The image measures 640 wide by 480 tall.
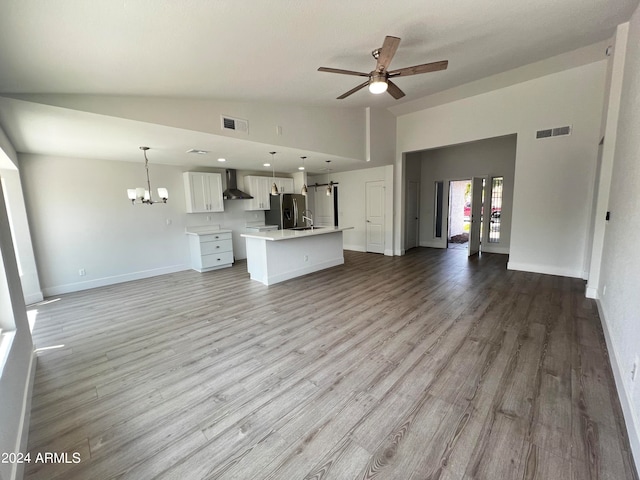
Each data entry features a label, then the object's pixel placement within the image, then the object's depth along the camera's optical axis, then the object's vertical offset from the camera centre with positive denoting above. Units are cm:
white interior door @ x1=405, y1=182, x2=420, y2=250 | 780 -41
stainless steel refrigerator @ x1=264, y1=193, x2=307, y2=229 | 732 -14
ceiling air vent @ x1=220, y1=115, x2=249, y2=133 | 356 +117
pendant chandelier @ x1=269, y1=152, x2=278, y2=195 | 492 +98
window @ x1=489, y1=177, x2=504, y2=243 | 709 -28
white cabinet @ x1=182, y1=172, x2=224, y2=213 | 601 +41
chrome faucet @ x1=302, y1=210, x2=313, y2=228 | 784 -27
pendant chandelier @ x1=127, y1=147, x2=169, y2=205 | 414 +27
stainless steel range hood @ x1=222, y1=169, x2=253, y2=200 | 657 +42
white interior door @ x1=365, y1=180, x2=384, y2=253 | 732 -38
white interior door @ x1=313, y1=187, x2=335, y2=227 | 859 -15
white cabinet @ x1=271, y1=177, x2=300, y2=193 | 754 +62
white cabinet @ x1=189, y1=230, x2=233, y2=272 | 598 -99
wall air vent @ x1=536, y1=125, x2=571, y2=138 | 454 +116
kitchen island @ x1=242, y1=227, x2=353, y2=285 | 484 -96
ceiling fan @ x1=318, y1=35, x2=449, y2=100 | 245 +129
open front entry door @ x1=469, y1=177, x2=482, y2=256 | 674 -40
